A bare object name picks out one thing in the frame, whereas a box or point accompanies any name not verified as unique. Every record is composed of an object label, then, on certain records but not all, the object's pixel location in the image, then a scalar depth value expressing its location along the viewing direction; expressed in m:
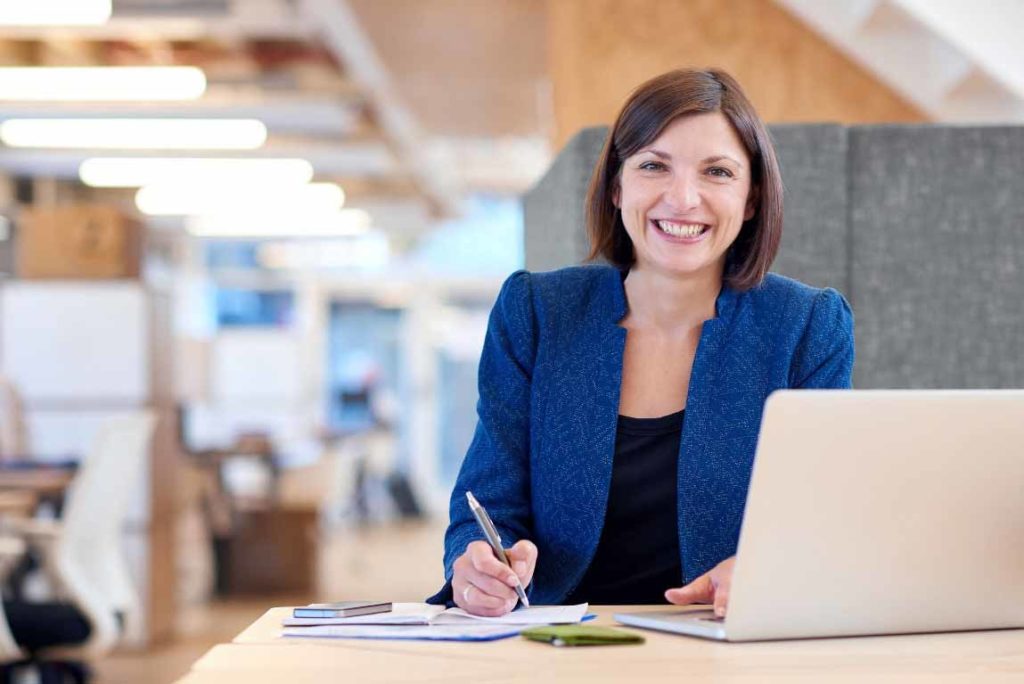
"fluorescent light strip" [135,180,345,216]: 10.27
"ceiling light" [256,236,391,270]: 16.22
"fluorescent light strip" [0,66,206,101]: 6.97
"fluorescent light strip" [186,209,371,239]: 11.96
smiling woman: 1.86
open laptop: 1.26
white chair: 4.47
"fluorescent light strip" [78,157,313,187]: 9.22
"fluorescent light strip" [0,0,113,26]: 5.96
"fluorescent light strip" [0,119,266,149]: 8.16
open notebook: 1.46
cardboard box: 6.77
